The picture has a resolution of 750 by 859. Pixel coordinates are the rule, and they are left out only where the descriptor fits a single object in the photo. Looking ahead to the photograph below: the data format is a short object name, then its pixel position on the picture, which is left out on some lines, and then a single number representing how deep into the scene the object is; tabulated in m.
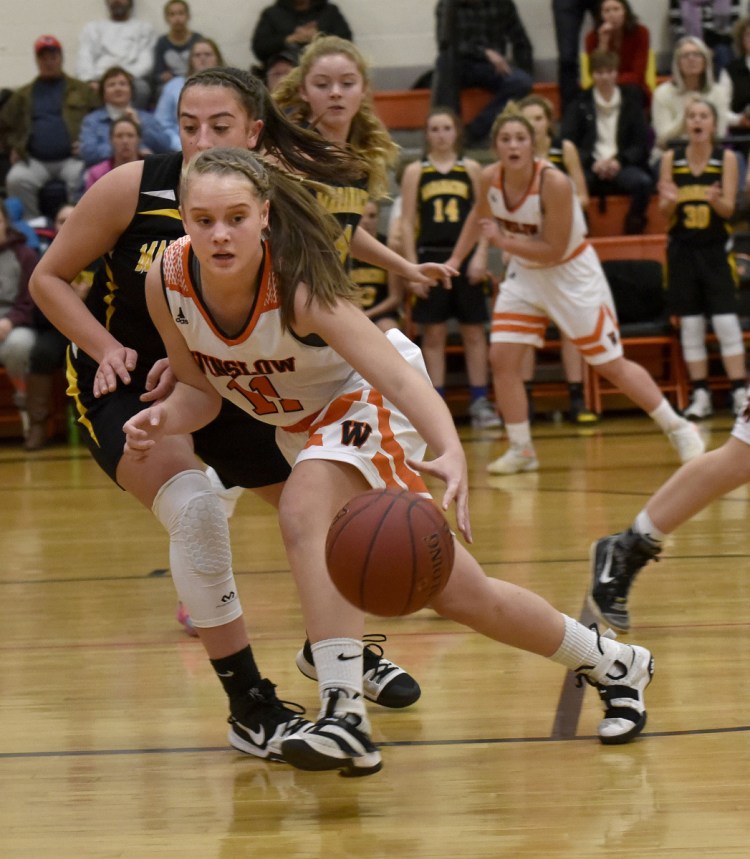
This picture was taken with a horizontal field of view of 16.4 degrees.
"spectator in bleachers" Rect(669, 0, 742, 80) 20.86
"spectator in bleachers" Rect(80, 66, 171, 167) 18.44
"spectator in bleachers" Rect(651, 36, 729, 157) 18.81
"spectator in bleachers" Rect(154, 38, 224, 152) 19.29
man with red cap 19.46
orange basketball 5.03
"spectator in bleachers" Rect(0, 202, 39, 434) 16.56
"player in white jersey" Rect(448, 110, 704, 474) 12.88
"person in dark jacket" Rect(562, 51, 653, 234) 19.00
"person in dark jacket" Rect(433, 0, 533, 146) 20.43
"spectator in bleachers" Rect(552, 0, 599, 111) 20.54
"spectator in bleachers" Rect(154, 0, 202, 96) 20.89
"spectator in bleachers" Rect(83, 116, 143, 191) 16.96
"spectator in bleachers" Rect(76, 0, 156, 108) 21.46
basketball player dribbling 5.38
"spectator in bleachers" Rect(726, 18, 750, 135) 19.94
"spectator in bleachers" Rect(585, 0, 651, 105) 20.04
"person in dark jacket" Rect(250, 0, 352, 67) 21.00
